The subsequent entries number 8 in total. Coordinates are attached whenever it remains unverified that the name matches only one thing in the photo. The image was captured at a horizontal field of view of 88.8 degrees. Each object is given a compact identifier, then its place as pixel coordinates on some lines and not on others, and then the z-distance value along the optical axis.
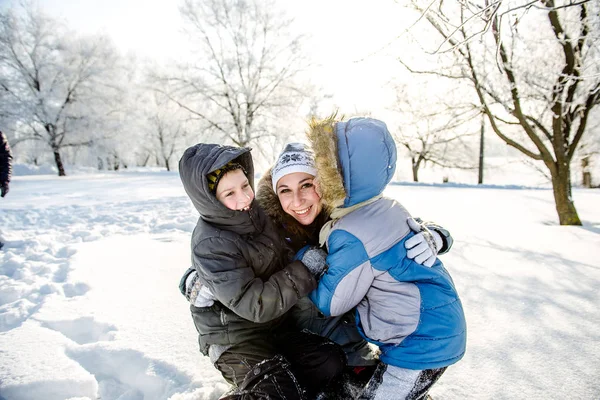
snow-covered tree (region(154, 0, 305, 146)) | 12.20
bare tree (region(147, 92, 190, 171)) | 25.53
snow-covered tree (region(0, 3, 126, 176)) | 15.71
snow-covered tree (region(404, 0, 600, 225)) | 4.46
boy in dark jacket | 1.58
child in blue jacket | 1.50
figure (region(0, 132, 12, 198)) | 4.47
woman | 1.83
